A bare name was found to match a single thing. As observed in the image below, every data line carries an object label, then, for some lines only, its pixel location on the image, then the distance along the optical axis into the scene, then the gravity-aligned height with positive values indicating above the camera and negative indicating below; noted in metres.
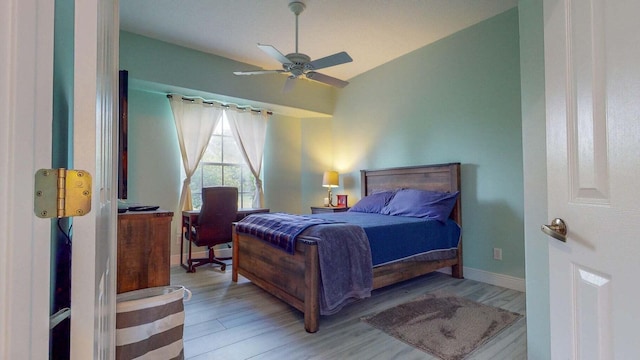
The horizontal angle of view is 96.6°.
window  4.33 +0.24
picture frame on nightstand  4.96 -0.31
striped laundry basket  1.23 -0.64
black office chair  3.50 -0.46
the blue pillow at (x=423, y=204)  3.22 -0.25
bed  2.10 -0.73
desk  3.70 -0.46
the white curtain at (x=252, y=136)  4.55 +0.79
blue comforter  2.54 -0.52
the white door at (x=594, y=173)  0.67 +0.03
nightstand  4.53 -0.41
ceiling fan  2.68 +1.18
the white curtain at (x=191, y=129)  4.03 +0.81
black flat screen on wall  1.64 +0.29
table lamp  4.90 +0.08
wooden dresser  1.30 -0.30
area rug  1.90 -1.08
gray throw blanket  2.11 -0.63
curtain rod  4.09 +1.23
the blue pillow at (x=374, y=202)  3.83 -0.27
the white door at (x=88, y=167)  0.52 +0.03
